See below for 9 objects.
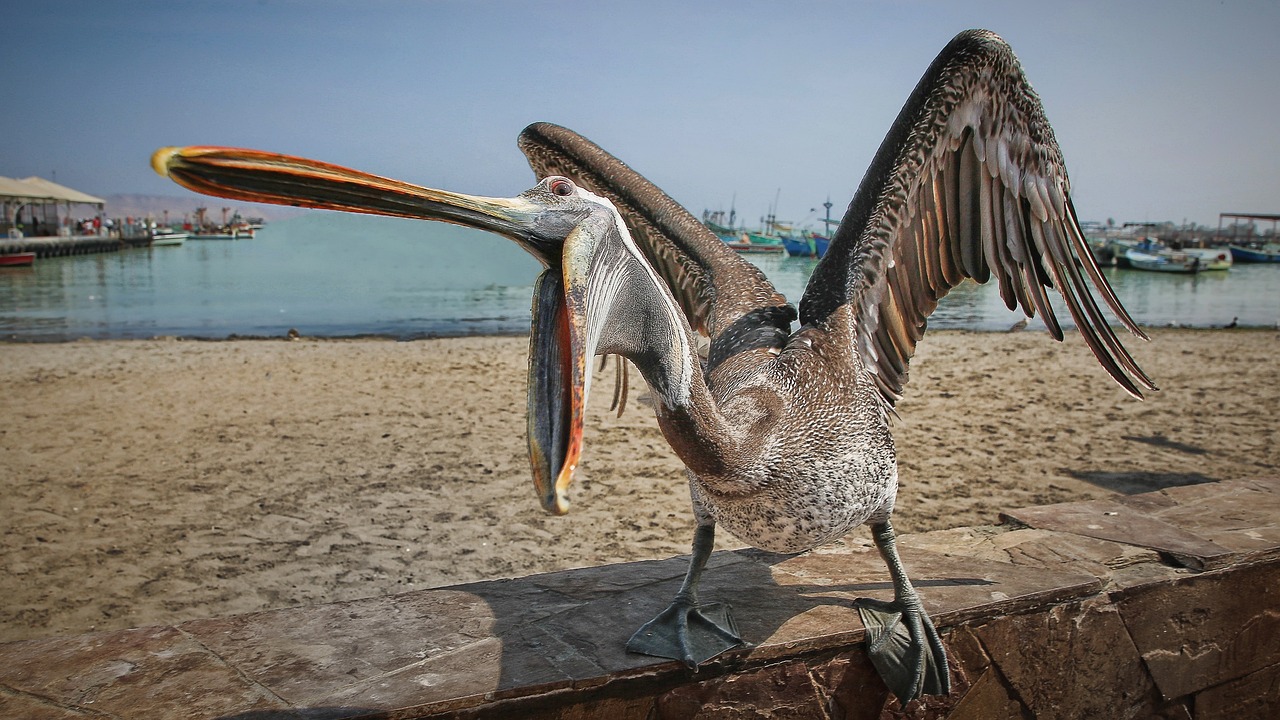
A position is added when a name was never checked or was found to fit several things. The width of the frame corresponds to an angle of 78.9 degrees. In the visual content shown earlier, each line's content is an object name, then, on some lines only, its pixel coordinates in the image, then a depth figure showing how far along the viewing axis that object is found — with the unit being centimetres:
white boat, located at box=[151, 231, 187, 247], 6894
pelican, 160
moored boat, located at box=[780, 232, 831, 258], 5800
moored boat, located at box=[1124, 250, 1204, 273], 4028
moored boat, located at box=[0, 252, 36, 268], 3306
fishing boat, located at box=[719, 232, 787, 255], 5619
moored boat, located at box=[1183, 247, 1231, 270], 4250
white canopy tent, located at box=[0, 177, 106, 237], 4334
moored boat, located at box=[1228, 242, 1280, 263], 5666
